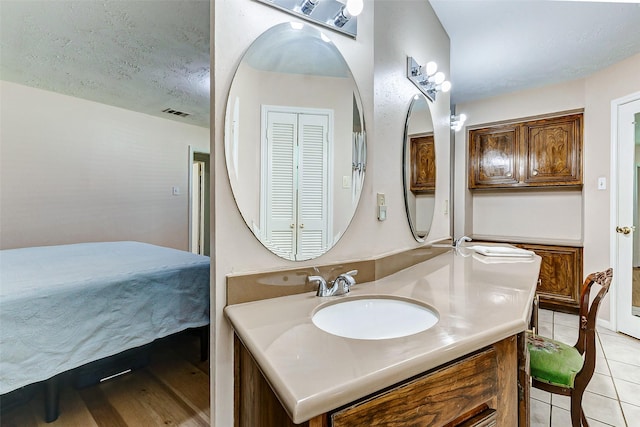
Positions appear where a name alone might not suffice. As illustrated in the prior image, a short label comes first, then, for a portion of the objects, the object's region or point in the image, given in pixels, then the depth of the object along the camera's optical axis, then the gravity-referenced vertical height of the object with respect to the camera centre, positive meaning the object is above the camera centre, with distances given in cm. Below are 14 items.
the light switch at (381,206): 133 +2
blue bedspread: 128 -52
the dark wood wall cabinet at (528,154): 301 +65
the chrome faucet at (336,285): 104 -28
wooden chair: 121 -66
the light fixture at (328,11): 106 +76
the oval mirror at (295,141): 99 +26
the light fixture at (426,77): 160 +80
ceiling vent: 336 +117
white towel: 200 -30
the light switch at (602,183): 276 +27
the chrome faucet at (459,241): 233 -25
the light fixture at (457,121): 264 +83
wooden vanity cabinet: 57 -45
